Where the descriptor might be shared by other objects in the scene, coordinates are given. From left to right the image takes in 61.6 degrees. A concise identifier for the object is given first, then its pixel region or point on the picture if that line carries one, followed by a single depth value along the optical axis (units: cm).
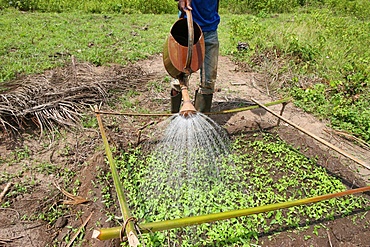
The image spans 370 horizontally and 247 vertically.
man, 290
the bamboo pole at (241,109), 293
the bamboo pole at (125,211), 133
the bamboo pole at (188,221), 138
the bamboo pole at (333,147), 248
